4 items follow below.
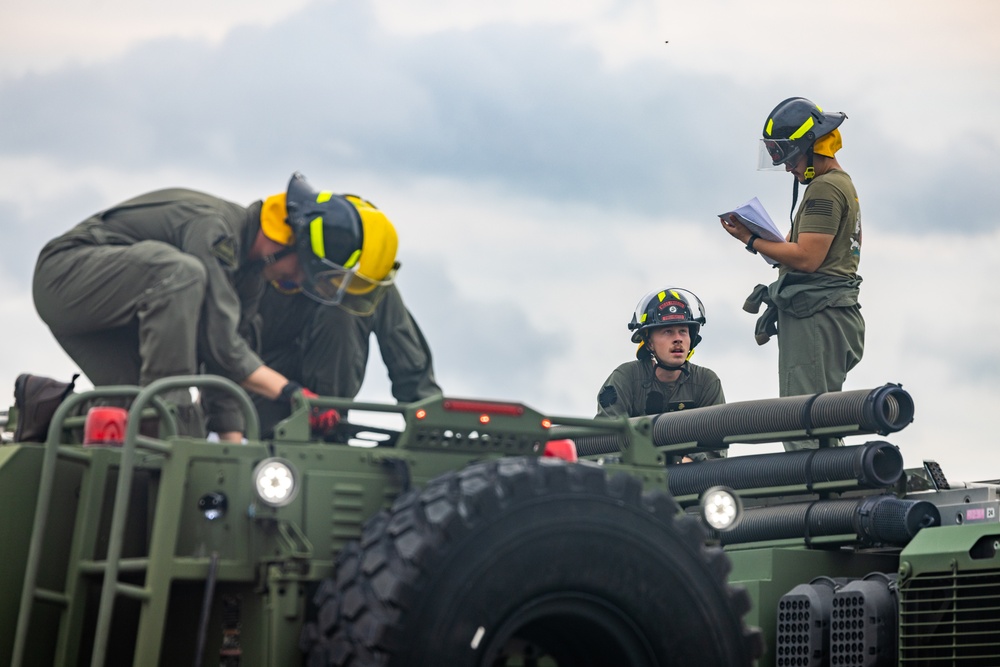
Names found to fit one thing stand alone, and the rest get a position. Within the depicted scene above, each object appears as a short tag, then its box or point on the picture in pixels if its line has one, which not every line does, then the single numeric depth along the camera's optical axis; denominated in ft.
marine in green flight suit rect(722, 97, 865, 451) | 59.96
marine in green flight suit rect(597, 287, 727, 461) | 69.53
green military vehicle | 29.98
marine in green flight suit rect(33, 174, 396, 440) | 41.00
